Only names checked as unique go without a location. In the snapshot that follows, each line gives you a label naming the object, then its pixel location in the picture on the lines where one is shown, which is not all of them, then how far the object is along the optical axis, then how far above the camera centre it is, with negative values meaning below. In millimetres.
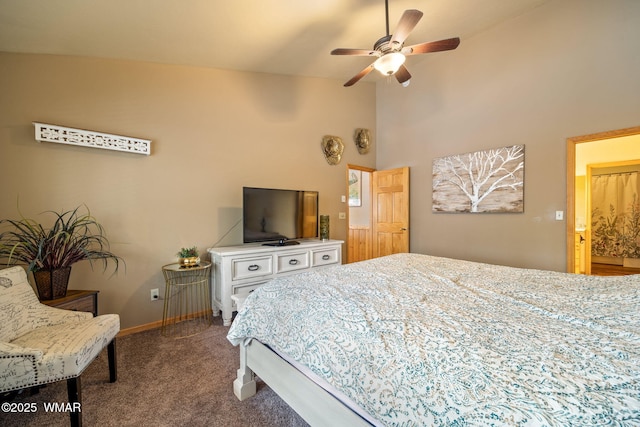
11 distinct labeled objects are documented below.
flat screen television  2990 -55
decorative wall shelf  2131 +638
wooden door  4109 -12
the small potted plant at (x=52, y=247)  1855 -273
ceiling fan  2027 +1313
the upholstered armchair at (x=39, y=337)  1229 -706
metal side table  2574 -987
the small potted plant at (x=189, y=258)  2552 -466
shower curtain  5163 -109
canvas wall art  3107 +375
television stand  3208 -408
